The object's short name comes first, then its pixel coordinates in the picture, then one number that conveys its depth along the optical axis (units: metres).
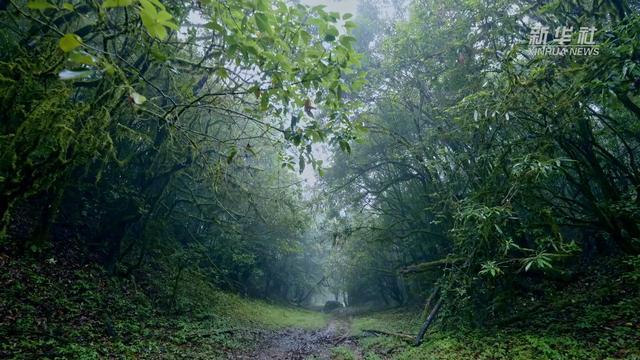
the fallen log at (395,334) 9.18
